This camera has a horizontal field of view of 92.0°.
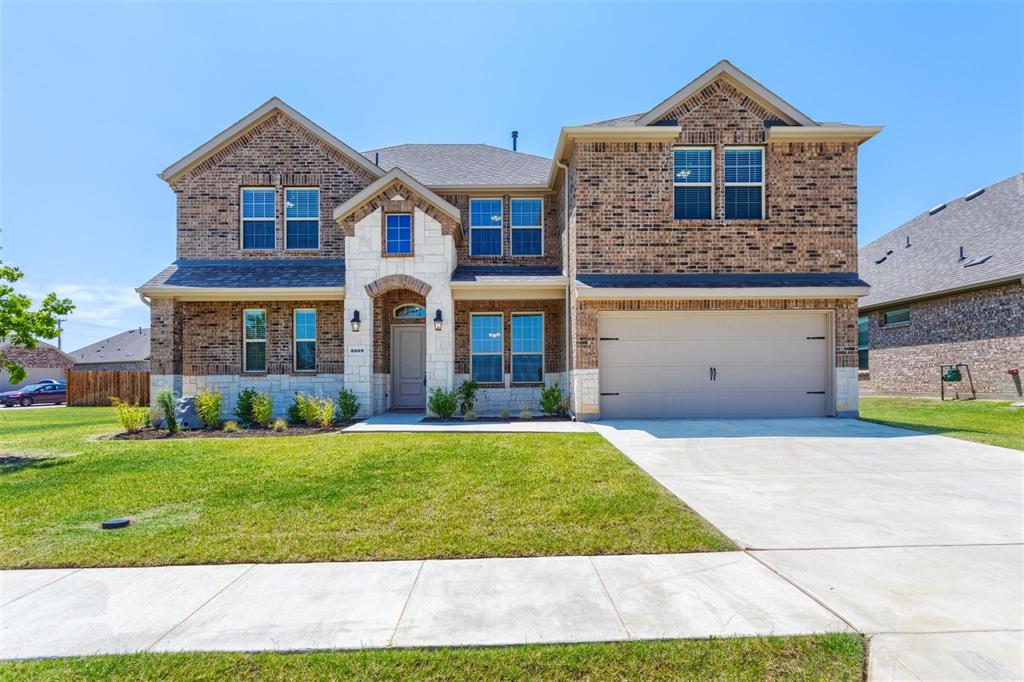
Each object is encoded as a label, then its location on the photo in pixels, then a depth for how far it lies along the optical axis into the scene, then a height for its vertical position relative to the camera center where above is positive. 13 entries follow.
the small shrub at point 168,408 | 11.37 -1.27
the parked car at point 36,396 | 26.66 -2.31
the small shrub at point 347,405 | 12.10 -1.29
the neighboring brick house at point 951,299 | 15.52 +1.80
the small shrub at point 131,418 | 11.12 -1.47
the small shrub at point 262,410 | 11.77 -1.36
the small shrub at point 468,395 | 12.62 -1.10
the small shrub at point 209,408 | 11.56 -1.29
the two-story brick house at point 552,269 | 11.57 +2.08
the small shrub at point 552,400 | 12.23 -1.20
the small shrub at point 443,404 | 11.87 -1.24
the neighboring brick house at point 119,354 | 38.75 -0.03
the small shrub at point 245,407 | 12.27 -1.34
